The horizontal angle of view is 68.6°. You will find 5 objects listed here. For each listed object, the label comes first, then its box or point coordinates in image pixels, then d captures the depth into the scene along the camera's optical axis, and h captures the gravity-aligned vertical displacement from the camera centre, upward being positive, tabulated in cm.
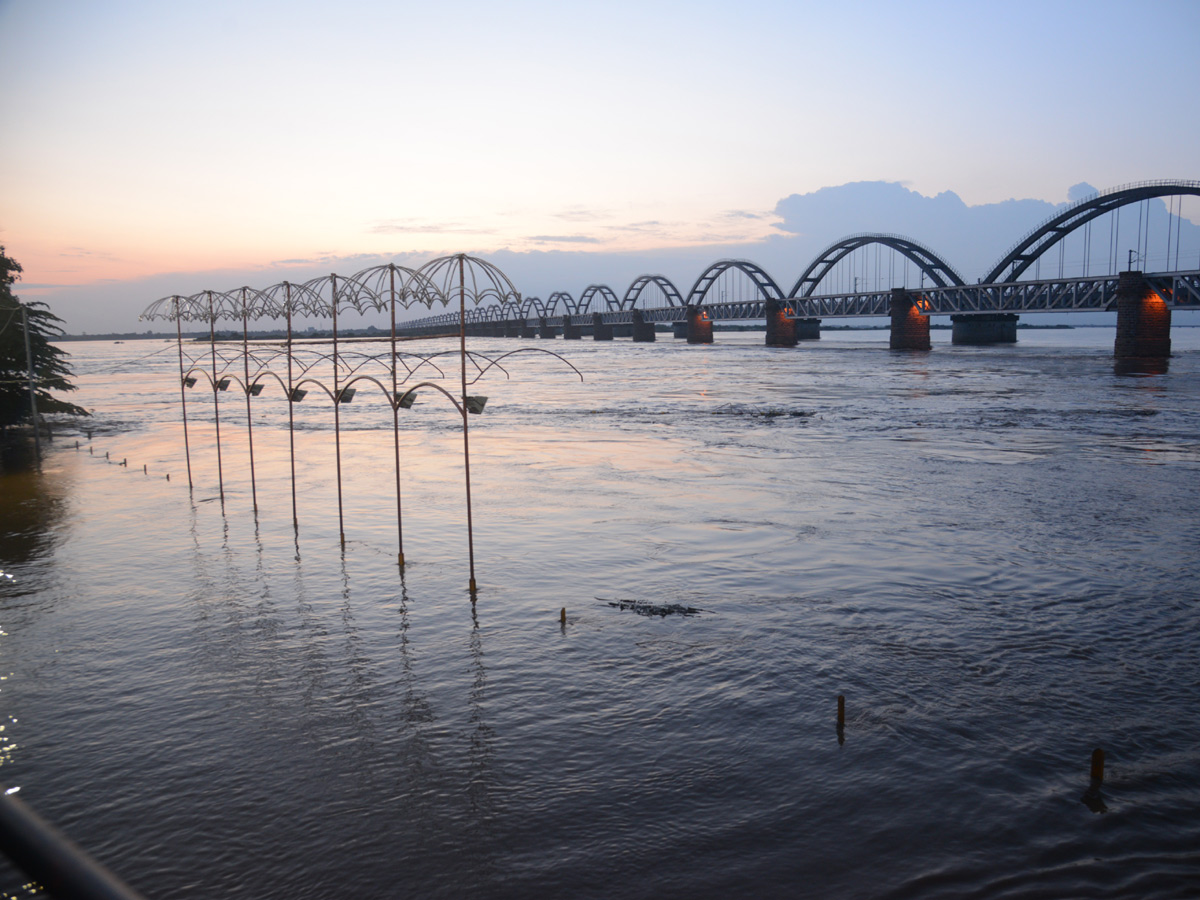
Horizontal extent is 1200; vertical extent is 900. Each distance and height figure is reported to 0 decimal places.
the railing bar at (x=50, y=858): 139 -81
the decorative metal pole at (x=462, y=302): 1819 +88
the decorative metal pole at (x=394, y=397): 2023 -122
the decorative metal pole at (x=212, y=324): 3119 +89
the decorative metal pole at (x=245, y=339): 2892 +31
